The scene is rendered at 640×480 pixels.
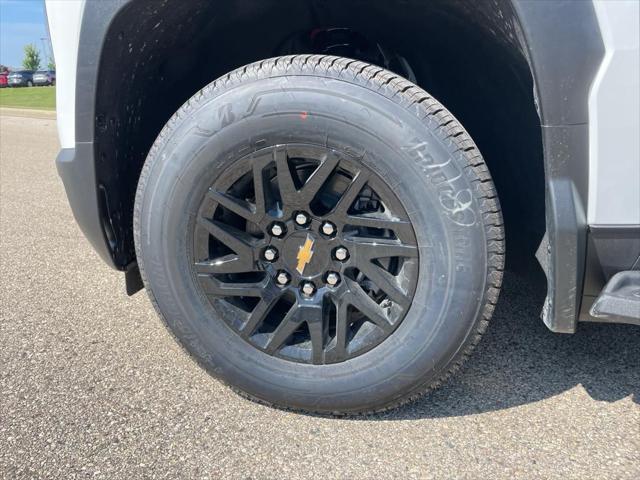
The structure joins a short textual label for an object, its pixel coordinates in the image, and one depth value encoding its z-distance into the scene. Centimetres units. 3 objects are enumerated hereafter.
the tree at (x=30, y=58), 6212
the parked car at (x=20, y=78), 4528
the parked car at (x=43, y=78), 4566
